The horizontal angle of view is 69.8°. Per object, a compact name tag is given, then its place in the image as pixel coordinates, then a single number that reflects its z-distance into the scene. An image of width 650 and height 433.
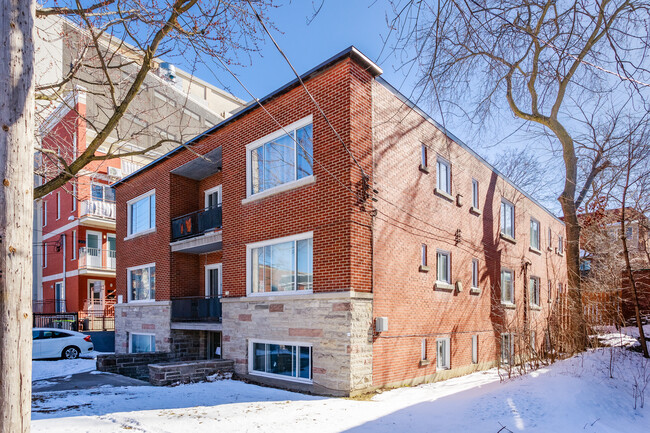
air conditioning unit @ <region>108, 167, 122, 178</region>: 25.95
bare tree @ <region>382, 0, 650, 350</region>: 4.67
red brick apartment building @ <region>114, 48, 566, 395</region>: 10.69
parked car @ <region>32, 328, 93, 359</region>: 18.06
